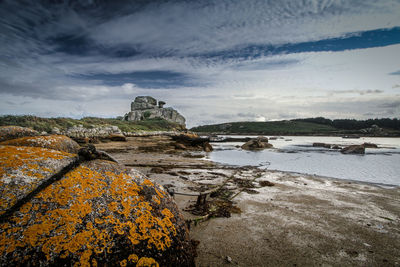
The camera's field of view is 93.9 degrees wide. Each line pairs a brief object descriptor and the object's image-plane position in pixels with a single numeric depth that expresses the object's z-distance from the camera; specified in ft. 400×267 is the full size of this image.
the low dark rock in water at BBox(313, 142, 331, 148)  109.31
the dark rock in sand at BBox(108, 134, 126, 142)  80.48
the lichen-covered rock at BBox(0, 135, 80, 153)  10.47
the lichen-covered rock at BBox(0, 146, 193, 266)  5.12
